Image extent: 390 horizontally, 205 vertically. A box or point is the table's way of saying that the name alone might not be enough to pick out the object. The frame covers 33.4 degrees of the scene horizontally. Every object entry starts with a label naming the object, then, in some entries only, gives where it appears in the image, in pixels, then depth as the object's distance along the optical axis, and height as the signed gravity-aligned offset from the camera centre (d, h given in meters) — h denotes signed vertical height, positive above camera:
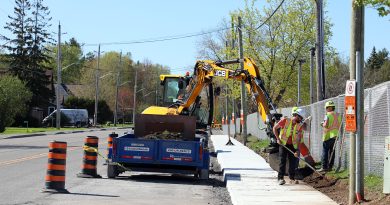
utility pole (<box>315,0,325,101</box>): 22.36 +2.53
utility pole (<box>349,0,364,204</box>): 11.20 +0.35
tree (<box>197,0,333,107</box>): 50.72 +6.70
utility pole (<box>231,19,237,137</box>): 48.56 +6.86
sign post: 11.16 +0.40
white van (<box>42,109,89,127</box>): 77.38 +0.73
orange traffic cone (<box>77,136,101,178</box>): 16.39 -0.87
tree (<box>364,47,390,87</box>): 77.36 +7.95
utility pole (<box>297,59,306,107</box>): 38.96 +3.00
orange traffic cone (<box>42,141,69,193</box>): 13.41 -0.89
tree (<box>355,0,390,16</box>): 8.97 +1.75
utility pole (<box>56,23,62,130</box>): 62.72 +4.80
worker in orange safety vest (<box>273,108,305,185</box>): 14.90 -0.27
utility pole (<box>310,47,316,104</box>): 33.23 +3.38
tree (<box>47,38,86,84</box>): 134.12 +13.87
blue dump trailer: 16.78 -0.79
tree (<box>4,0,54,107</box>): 84.86 +9.44
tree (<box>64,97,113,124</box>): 92.69 +2.81
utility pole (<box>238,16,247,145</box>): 35.23 +1.50
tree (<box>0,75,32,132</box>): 51.05 +1.97
